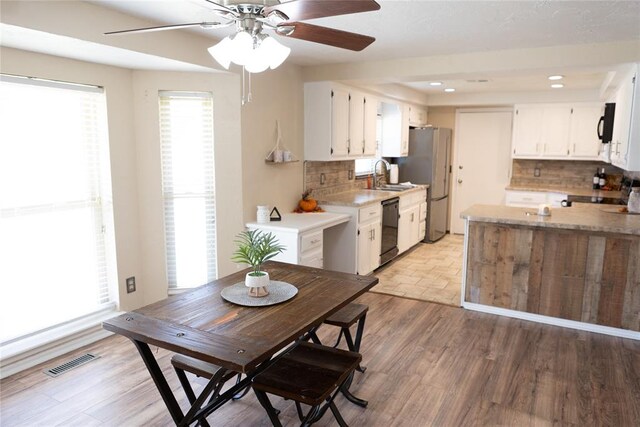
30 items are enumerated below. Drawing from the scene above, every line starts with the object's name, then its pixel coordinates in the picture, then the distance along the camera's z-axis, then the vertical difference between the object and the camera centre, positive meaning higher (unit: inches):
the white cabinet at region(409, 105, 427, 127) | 268.1 +21.9
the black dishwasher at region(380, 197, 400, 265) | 209.5 -38.3
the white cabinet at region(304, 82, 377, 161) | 182.2 +12.5
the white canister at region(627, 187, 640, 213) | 163.9 -18.1
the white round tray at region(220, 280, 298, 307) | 86.1 -29.2
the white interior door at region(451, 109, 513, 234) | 283.7 -3.5
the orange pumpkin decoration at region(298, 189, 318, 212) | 182.1 -22.0
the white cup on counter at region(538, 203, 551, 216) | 157.5 -20.5
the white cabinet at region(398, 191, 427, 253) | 230.4 -37.4
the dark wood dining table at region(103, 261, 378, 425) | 68.4 -30.1
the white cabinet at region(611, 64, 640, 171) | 137.9 +8.8
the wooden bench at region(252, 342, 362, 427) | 77.7 -41.9
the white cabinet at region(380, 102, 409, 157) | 254.1 +12.1
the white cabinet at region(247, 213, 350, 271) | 150.6 -29.0
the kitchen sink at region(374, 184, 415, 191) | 242.7 -20.1
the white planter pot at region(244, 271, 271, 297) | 89.3 -27.0
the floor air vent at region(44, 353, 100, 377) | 116.6 -58.2
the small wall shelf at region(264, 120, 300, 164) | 166.1 -1.6
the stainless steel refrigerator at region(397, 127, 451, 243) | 263.7 -8.8
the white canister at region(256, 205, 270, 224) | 157.4 -22.9
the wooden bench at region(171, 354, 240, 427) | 85.0 -42.5
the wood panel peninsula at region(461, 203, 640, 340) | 140.0 -38.5
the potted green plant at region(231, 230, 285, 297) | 89.5 -22.3
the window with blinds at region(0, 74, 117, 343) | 115.2 -16.2
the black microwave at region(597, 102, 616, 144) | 177.0 +12.8
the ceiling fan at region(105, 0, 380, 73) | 64.6 +20.4
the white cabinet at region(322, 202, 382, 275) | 183.6 -37.8
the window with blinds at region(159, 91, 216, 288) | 149.5 -12.7
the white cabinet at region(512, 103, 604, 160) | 245.1 +11.8
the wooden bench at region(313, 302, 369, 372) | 104.7 -40.0
